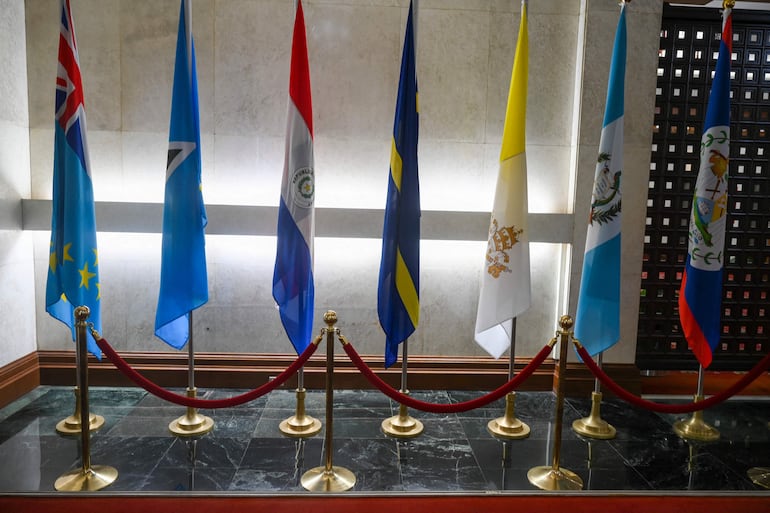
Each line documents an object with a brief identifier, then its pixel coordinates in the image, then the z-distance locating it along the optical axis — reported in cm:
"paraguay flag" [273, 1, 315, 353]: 381
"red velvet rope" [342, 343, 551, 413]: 312
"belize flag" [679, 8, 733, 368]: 397
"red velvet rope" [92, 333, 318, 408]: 306
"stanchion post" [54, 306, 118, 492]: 307
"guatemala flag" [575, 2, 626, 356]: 397
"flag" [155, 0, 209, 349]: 371
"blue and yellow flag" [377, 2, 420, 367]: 380
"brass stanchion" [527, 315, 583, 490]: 323
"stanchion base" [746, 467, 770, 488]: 340
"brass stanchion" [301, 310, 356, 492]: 313
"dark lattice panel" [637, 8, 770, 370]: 524
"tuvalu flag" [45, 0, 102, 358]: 378
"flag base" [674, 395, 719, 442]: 409
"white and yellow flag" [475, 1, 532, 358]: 390
